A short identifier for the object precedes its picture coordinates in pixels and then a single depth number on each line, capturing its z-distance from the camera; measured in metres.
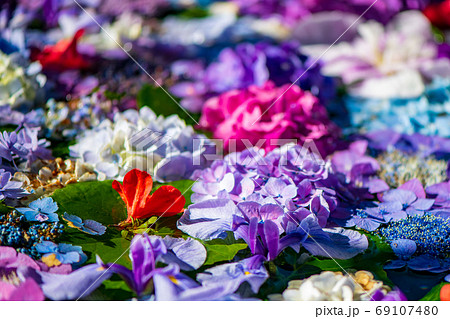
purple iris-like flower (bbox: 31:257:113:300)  0.65
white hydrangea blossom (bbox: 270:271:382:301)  0.66
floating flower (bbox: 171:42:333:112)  1.32
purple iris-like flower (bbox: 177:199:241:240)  0.78
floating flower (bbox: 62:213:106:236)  0.78
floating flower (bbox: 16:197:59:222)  0.78
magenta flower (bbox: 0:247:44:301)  0.64
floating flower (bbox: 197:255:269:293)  0.68
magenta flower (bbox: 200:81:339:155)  1.07
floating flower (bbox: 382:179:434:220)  0.89
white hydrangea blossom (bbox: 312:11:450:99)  1.42
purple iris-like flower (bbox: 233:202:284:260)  0.73
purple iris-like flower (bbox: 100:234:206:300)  0.65
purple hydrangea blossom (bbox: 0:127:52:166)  0.89
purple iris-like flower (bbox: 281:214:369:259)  0.76
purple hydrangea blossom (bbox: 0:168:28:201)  0.82
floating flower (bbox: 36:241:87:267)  0.71
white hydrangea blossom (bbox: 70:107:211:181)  0.94
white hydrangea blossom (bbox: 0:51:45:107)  1.14
